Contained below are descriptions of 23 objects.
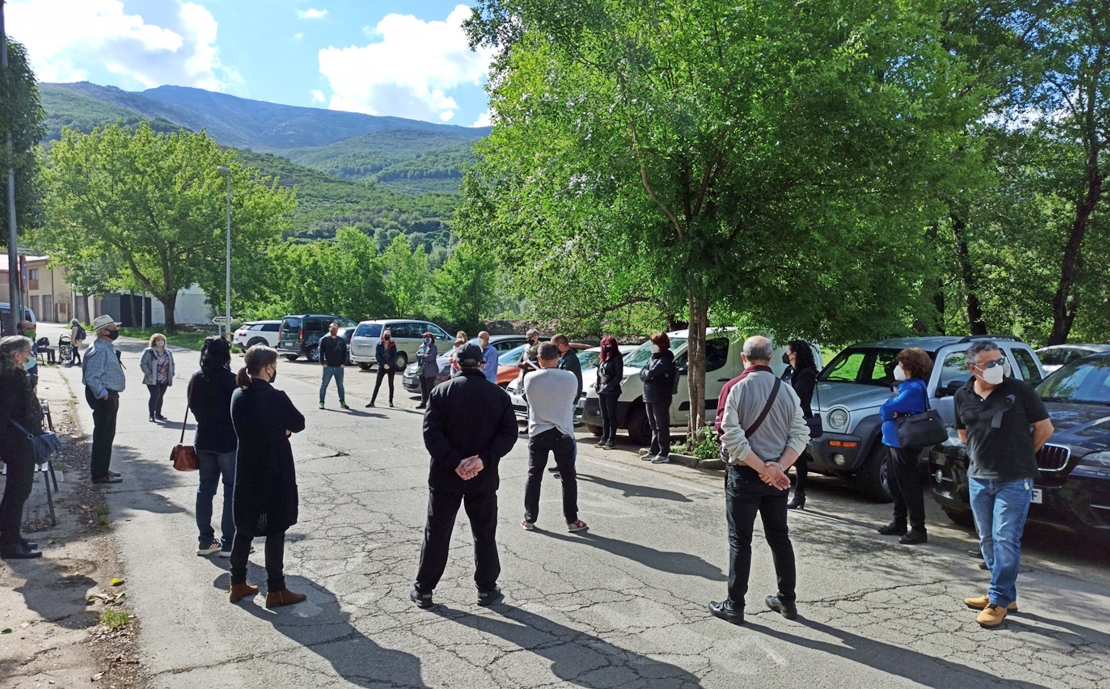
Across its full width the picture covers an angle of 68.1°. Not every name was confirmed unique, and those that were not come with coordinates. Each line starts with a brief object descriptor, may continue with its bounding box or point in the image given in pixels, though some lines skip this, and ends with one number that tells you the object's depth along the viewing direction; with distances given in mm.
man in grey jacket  5258
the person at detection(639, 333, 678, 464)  11555
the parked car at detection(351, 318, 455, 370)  29312
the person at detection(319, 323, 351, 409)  17469
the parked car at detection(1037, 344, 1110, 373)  17319
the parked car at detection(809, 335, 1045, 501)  9219
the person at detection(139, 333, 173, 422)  14289
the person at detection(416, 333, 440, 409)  17312
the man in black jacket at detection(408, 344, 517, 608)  5516
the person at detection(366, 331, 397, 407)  18484
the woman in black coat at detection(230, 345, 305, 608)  5473
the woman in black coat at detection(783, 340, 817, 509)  8594
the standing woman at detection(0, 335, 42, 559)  6660
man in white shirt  7566
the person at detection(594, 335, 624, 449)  12133
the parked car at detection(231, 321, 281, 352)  38031
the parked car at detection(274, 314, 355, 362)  33469
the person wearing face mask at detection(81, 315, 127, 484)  9102
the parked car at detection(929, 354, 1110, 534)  6613
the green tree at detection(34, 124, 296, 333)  45875
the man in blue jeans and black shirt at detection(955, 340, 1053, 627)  5395
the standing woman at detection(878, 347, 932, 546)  7410
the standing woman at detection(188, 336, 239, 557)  6539
